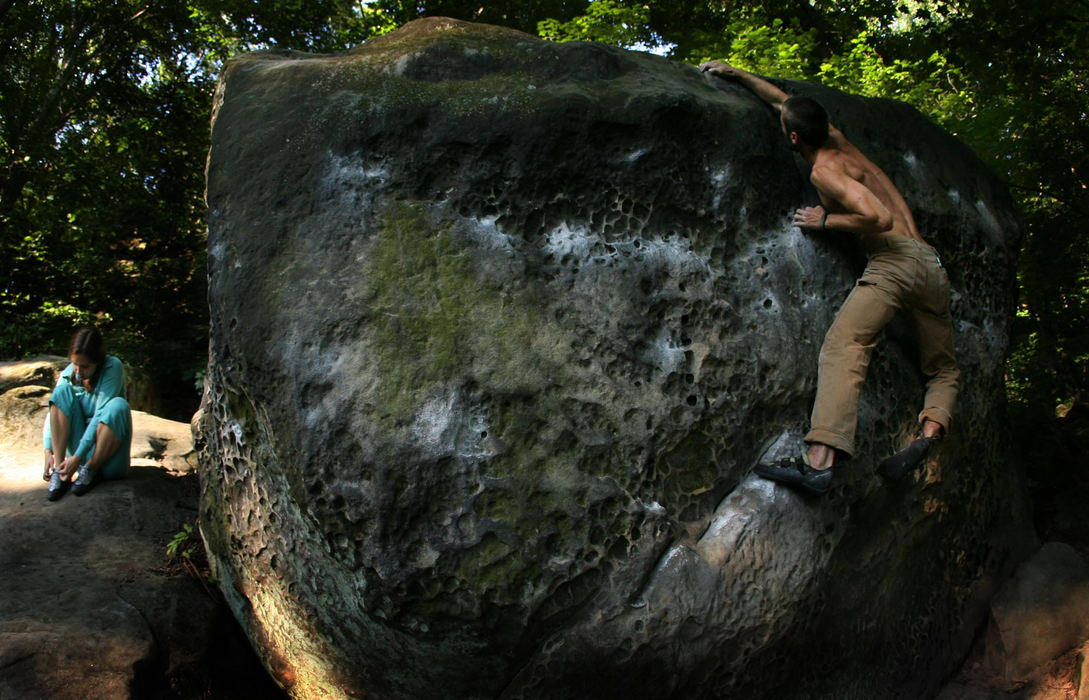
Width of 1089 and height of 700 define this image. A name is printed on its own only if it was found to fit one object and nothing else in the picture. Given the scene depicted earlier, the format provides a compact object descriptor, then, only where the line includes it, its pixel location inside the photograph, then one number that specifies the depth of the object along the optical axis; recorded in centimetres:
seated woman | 488
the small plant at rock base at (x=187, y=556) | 454
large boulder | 315
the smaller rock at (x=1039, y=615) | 405
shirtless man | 346
